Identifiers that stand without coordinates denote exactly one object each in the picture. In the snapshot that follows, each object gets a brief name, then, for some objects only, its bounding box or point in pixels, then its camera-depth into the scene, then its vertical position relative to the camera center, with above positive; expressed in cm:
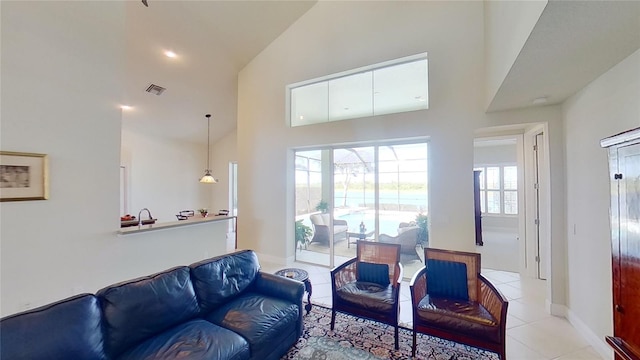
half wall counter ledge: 299 -55
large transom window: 408 +163
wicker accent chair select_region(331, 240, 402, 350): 246 -113
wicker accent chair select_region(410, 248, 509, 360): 207 -114
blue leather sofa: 139 -97
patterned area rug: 230 -157
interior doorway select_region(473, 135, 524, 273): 807 -20
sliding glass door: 423 -30
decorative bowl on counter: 381 -60
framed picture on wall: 221 +9
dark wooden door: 123 -35
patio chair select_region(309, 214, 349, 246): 484 -88
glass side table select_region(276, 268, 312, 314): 302 -112
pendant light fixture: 633 +26
